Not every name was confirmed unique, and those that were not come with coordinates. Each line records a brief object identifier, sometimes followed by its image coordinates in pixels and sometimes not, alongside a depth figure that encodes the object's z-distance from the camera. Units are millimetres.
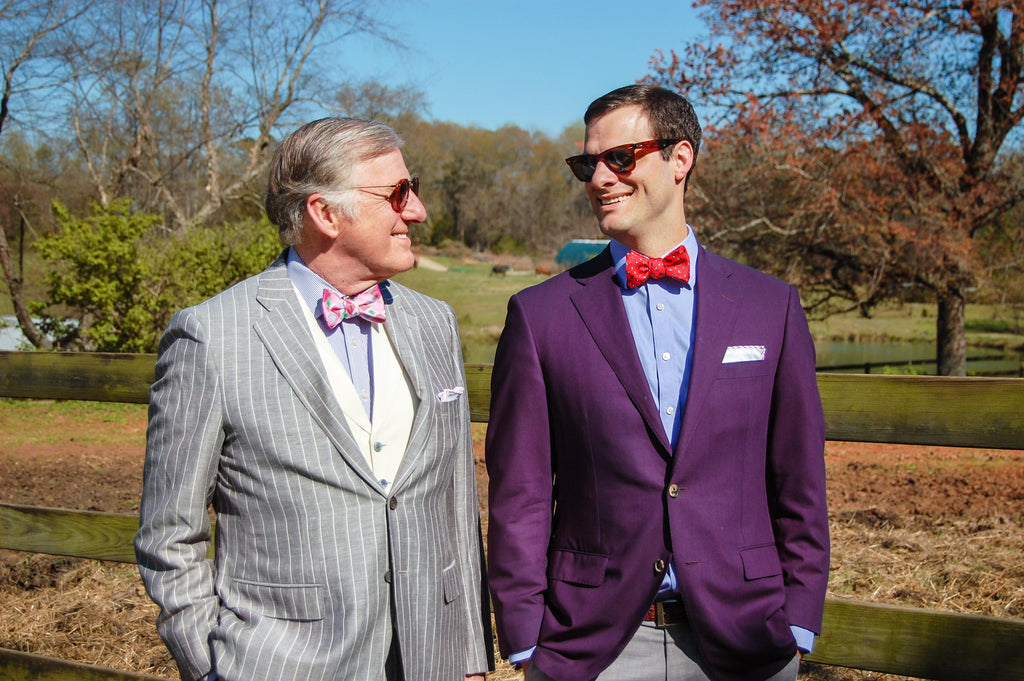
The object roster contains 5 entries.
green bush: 10438
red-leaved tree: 9609
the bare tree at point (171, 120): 15078
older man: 1892
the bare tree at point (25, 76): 11516
